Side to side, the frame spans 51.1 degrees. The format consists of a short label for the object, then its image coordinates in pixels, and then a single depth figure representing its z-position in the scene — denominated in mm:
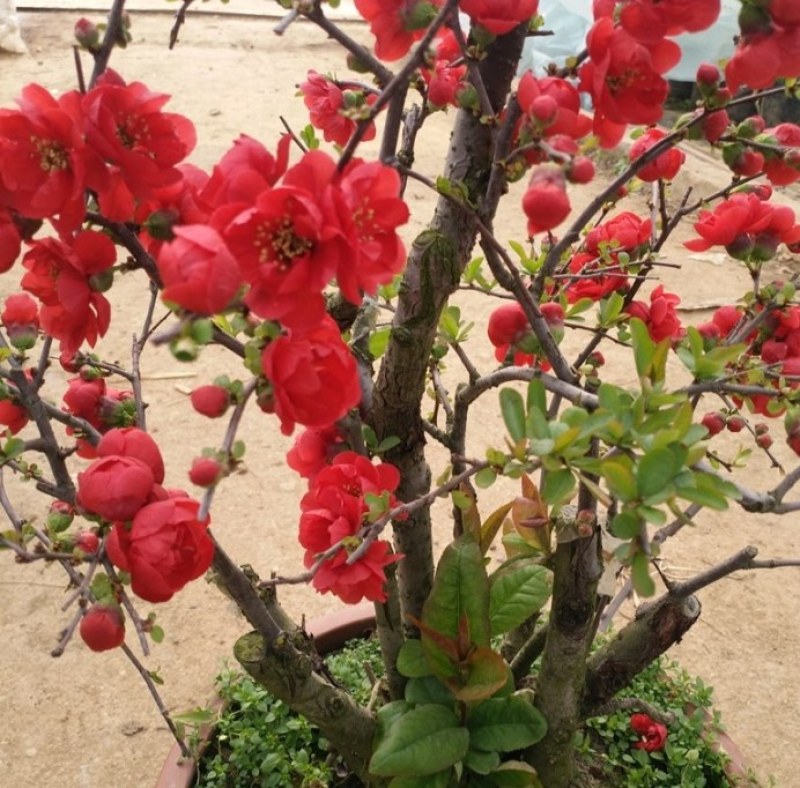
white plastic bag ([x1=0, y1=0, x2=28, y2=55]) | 4898
